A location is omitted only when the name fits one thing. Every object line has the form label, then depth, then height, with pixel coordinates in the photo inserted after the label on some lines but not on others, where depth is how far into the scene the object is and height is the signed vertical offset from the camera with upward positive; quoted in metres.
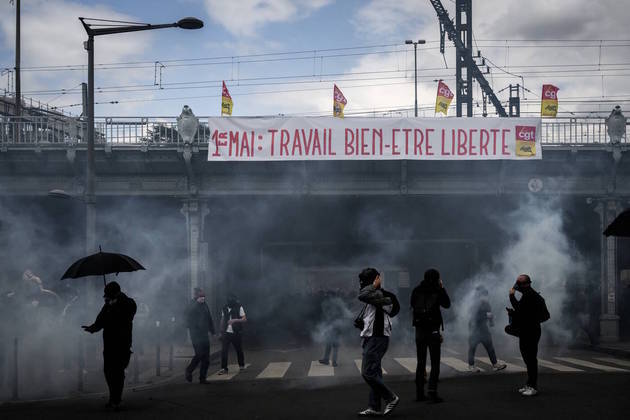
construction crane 35.41 +8.20
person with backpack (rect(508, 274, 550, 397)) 9.69 -1.43
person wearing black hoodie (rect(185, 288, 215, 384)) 13.25 -2.14
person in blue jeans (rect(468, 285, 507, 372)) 13.66 -2.15
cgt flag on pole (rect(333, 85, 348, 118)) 22.73 +3.46
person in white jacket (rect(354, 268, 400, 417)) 8.37 -1.35
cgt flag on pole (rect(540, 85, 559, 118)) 22.41 +3.42
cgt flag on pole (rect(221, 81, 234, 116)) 22.73 +3.44
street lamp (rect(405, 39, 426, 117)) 37.88 +8.79
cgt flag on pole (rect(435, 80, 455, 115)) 25.94 +4.07
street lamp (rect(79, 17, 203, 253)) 14.26 +2.27
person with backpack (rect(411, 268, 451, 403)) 9.32 -1.34
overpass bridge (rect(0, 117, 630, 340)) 22.61 +1.30
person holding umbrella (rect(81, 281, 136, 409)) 9.57 -1.58
